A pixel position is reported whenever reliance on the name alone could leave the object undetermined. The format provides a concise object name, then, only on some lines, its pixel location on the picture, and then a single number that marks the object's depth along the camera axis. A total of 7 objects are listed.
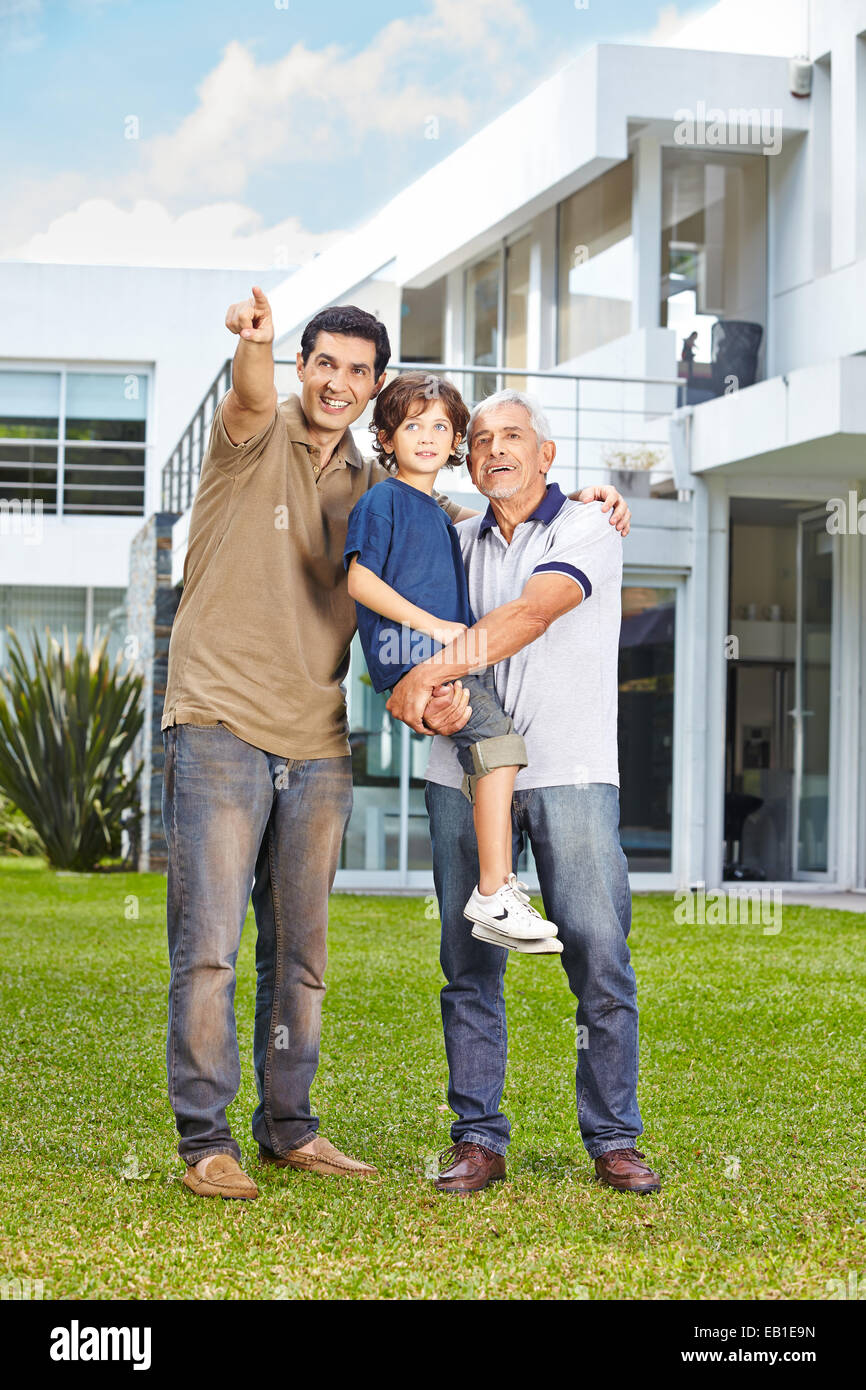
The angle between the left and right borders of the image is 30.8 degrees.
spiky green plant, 13.98
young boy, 3.45
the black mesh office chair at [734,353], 13.08
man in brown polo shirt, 3.55
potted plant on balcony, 12.63
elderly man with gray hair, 3.57
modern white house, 12.59
